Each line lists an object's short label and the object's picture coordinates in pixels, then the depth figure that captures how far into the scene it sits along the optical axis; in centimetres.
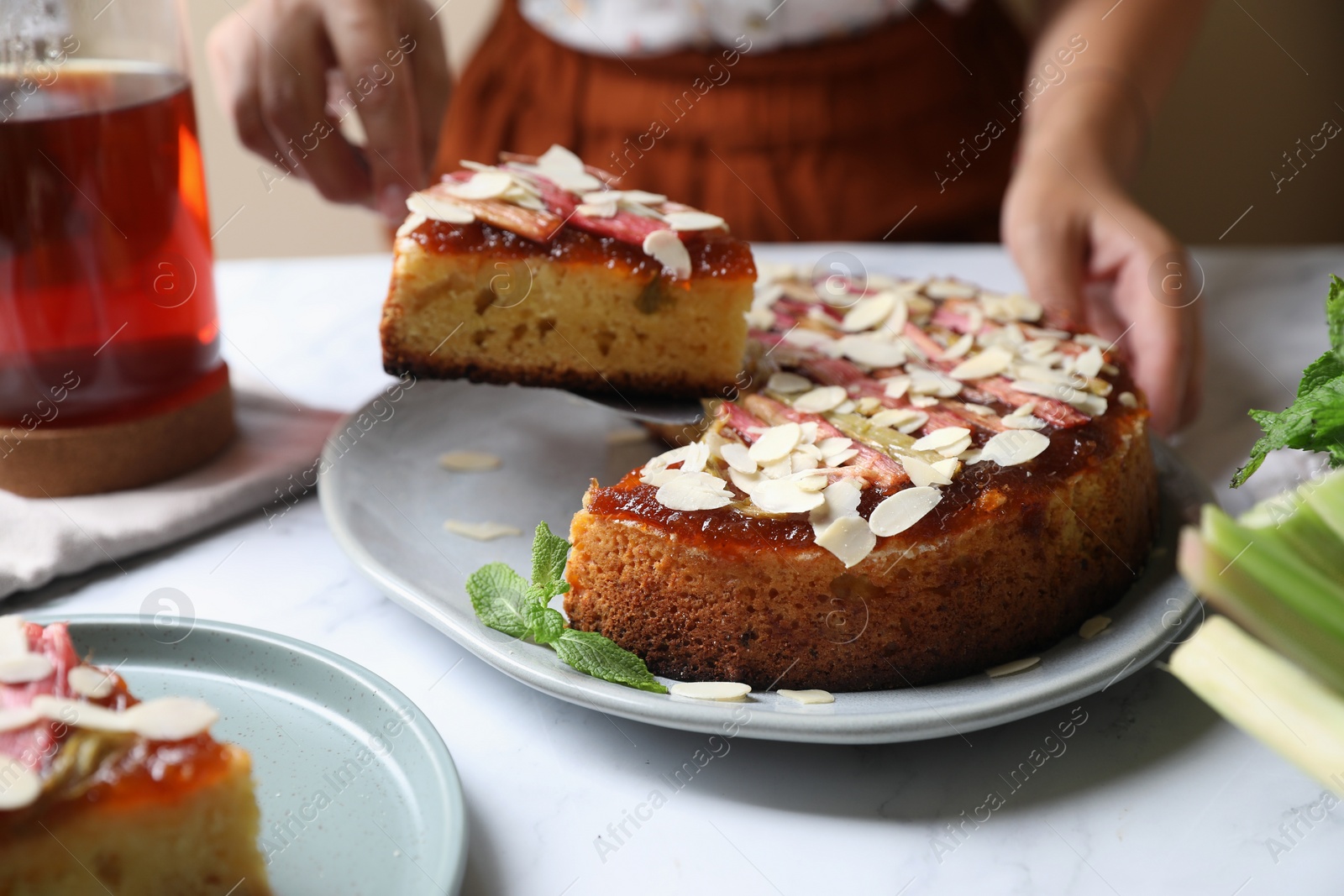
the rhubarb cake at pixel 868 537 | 58
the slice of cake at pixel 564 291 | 64
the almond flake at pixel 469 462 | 68
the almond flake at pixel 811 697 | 57
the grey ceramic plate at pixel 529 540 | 56
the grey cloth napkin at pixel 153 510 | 63
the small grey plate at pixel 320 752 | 53
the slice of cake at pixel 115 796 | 51
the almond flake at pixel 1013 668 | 59
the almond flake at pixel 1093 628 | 60
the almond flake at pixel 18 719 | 51
